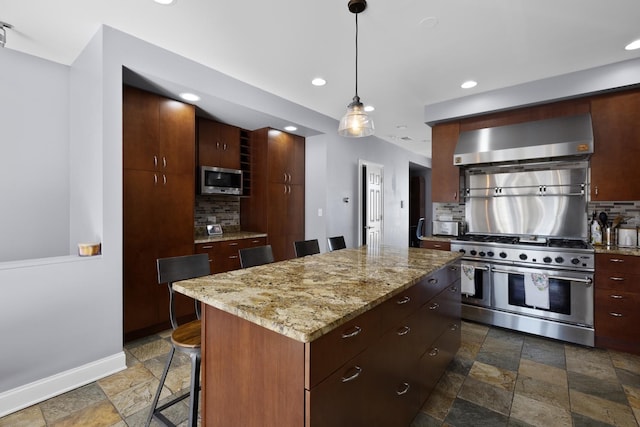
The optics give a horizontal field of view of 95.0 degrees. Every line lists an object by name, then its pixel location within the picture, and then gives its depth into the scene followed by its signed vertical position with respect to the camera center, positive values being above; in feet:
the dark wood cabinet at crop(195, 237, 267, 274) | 11.27 -1.51
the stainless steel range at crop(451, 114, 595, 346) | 9.55 -0.70
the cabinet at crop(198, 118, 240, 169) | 12.70 +3.17
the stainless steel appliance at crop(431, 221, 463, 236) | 12.83 -0.72
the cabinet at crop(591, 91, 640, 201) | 9.41 +2.10
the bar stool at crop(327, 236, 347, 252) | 10.38 -1.09
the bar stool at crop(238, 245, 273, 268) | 7.30 -1.10
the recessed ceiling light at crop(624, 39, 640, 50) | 8.29 +4.76
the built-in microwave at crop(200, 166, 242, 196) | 12.41 +1.49
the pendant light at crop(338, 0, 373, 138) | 7.53 +2.40
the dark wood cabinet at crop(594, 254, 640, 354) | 8.64 -2.75
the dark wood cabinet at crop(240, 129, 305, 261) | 14.15 +1.14
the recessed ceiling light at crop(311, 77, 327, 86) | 10.77 +4.94
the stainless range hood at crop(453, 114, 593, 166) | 10.08 +2.62
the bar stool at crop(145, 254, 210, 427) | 4.83 -2.17
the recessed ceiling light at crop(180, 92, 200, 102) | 9.97 +4.10
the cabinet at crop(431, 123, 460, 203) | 12.94 +2.07
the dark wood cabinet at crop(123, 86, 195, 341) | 9.23 +0.57
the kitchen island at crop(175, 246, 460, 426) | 3.34 -1.79
